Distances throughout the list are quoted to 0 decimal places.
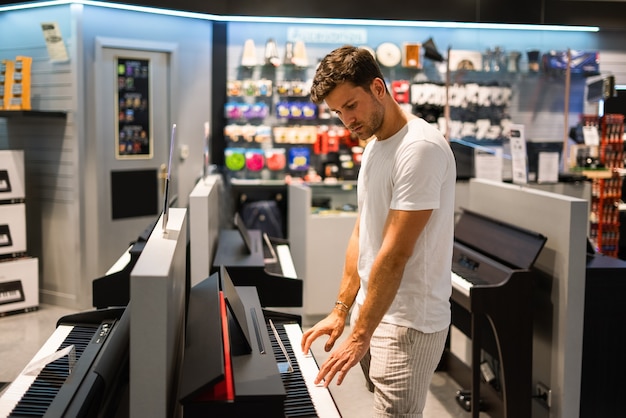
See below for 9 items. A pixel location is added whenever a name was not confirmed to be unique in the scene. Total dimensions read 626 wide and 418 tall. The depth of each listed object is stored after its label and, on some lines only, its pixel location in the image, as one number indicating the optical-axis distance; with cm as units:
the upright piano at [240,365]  170
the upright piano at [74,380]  179
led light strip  733
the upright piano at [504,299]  358
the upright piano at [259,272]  416
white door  686
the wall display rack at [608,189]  744
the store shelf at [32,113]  636
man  209
